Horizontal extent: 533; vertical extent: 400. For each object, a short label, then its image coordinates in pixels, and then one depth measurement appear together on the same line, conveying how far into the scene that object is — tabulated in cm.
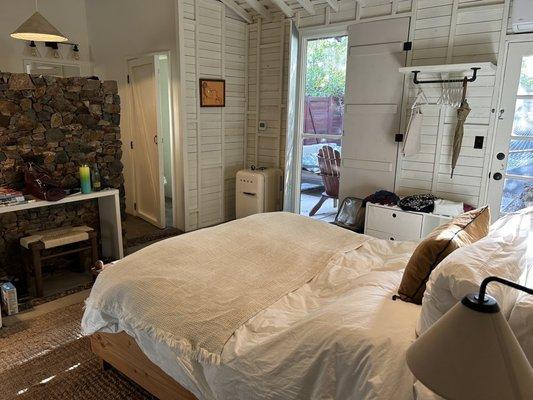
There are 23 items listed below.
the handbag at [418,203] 355
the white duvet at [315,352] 128
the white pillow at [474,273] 118
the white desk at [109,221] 347
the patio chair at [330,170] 464
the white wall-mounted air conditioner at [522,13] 297
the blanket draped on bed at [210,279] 161
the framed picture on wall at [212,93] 468
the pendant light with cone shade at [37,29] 337
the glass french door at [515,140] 330
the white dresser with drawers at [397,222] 353
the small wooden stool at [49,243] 310
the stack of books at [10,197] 289
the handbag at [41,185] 309
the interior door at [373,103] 392
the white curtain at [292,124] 452
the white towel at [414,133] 376
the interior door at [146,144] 475
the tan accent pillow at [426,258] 159
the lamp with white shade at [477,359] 69
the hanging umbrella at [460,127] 347
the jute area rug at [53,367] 211
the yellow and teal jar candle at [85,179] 336
